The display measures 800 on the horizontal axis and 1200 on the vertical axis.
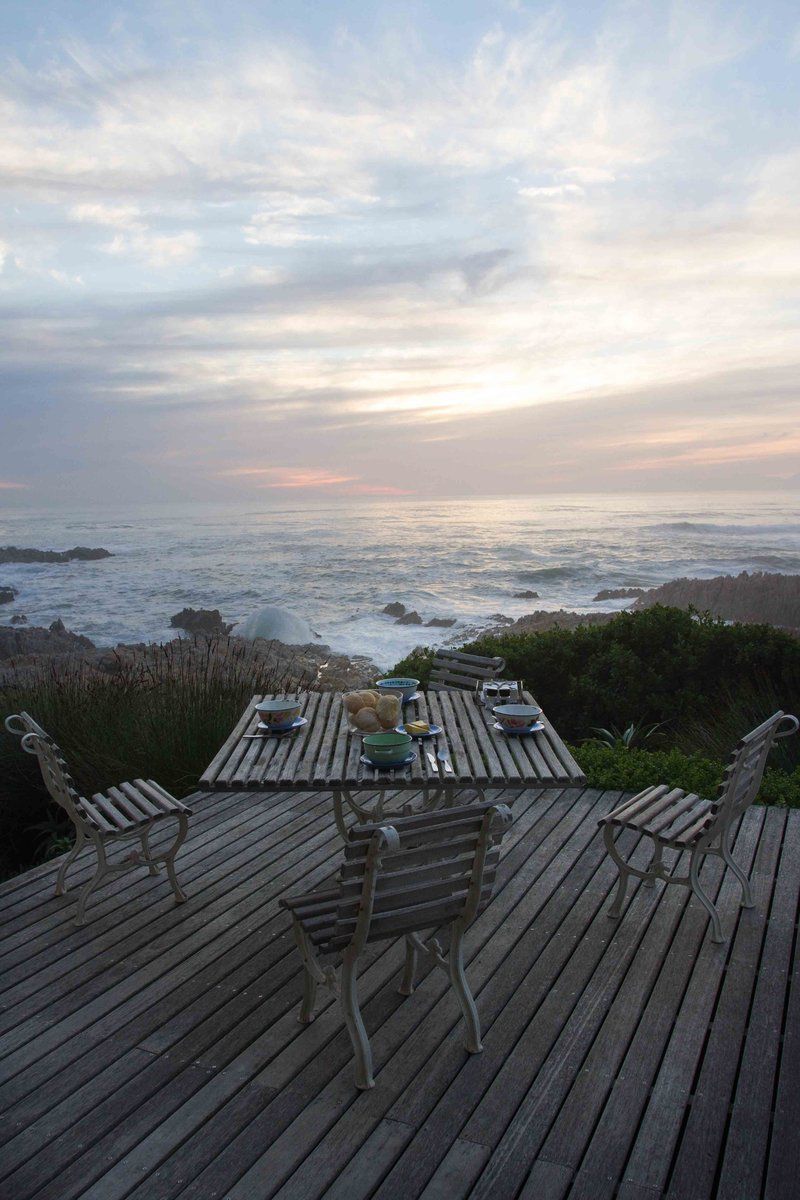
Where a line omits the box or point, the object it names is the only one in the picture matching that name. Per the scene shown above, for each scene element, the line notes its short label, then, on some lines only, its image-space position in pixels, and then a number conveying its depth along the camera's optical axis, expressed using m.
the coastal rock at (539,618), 12.25
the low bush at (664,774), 4.77
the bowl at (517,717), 3.49
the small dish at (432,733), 3.41
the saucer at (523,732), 3.47
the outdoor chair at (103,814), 3.35
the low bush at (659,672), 6.49
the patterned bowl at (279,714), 3.57
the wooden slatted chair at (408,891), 2.19
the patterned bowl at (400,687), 4.09
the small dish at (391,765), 3.05
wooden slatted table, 2.95
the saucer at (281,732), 3.56
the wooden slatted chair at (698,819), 3.06
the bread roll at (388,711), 3.48
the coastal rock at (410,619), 27.50
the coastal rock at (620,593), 30.11
